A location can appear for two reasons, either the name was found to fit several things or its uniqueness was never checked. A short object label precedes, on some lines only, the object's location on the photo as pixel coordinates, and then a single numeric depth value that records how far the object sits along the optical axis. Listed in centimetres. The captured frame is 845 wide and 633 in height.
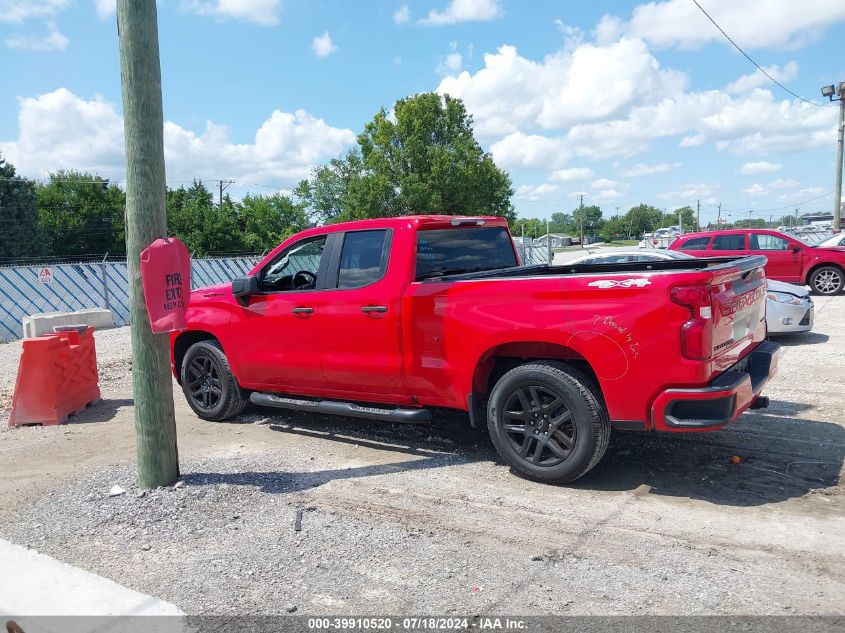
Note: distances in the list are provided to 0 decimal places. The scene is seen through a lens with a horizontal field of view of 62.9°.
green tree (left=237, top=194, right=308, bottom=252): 5803
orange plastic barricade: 734
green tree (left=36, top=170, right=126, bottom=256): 5244
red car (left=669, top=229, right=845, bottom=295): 1638
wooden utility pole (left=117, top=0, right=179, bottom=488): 461
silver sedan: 1034
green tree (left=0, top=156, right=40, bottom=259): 4081
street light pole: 3070
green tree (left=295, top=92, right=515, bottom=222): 4159
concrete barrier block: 1305
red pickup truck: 434
